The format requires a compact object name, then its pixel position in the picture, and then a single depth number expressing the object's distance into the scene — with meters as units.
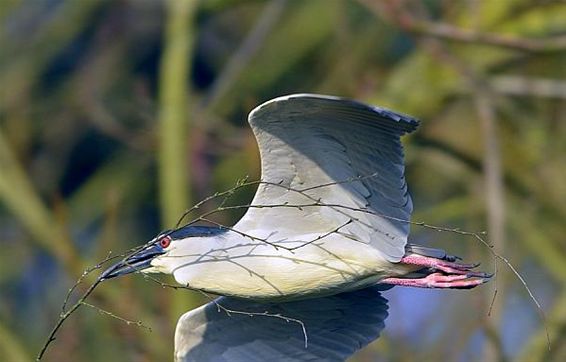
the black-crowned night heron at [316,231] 8.95
